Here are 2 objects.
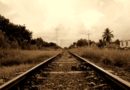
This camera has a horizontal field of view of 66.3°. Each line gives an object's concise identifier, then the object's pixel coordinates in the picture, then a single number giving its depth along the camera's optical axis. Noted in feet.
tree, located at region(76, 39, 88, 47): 153.38
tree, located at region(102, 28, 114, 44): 191.90
